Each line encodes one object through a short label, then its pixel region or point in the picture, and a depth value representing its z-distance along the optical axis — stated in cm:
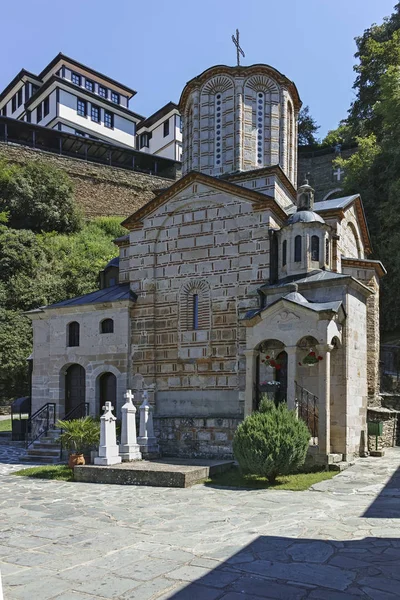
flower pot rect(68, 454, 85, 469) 1320
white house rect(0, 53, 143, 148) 4828
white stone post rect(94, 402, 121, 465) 1277
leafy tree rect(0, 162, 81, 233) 3628
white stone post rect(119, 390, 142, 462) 1351
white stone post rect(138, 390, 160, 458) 1445
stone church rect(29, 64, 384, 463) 1345
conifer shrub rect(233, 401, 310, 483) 1066
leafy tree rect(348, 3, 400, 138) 3712
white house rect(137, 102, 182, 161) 5281
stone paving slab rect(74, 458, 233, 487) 1130
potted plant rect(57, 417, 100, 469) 1367
